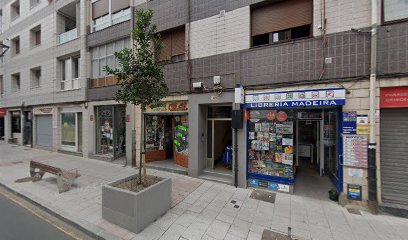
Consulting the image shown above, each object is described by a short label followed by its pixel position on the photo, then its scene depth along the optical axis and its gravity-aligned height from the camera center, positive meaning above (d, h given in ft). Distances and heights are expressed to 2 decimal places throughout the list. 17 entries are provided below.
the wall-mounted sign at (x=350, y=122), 17.07 -0.37
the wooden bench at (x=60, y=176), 19.58 -6.26
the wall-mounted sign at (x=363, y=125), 16.63 -0.63
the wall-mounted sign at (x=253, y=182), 21.43 -7.35
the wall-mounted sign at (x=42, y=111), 43.10 +1.71
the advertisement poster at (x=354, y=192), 16.92 -6.65
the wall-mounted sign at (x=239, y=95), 20.48 +2.51
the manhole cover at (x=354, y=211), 15.85 -7.94
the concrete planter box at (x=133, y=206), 12.94 -6.36
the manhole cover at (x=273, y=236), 12.60 -7.99
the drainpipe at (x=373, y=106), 16.14 +0.98
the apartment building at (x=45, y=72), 38.14 +10.86
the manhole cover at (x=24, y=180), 22.74 -7.58
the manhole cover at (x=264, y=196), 18.53 -7.92
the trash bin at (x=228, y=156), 25.66 -5.28
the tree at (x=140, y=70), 14.65 +3.77
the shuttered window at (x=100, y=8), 34.75 +20.59
